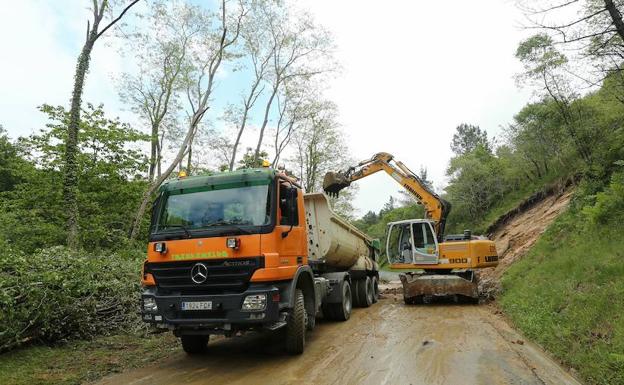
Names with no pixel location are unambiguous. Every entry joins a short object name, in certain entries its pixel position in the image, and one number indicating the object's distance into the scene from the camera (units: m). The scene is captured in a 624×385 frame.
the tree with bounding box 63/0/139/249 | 12.62
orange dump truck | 5.51
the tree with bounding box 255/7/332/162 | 24.84
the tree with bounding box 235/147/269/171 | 25.98
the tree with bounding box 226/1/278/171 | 23.75
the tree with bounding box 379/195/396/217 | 110.51
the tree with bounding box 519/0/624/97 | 8.32
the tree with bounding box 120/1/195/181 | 23.48
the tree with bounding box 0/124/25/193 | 30.64
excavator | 11.92
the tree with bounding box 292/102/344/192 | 34.81
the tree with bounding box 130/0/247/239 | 16.83
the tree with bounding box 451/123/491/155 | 80.06
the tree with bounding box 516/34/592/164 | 21.59
